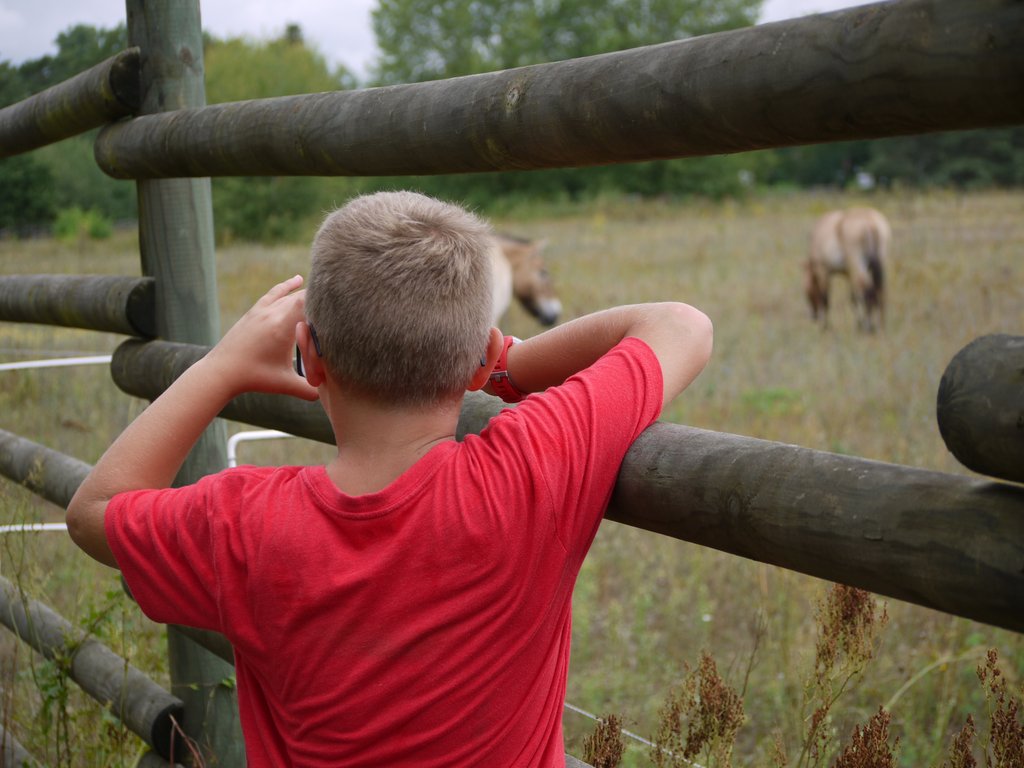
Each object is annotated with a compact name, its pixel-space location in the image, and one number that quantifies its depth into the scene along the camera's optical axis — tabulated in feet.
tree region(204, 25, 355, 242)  100.99
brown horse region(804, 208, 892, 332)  42.60
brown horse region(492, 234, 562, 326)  45.91
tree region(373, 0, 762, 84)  191.93
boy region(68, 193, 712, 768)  3.95
